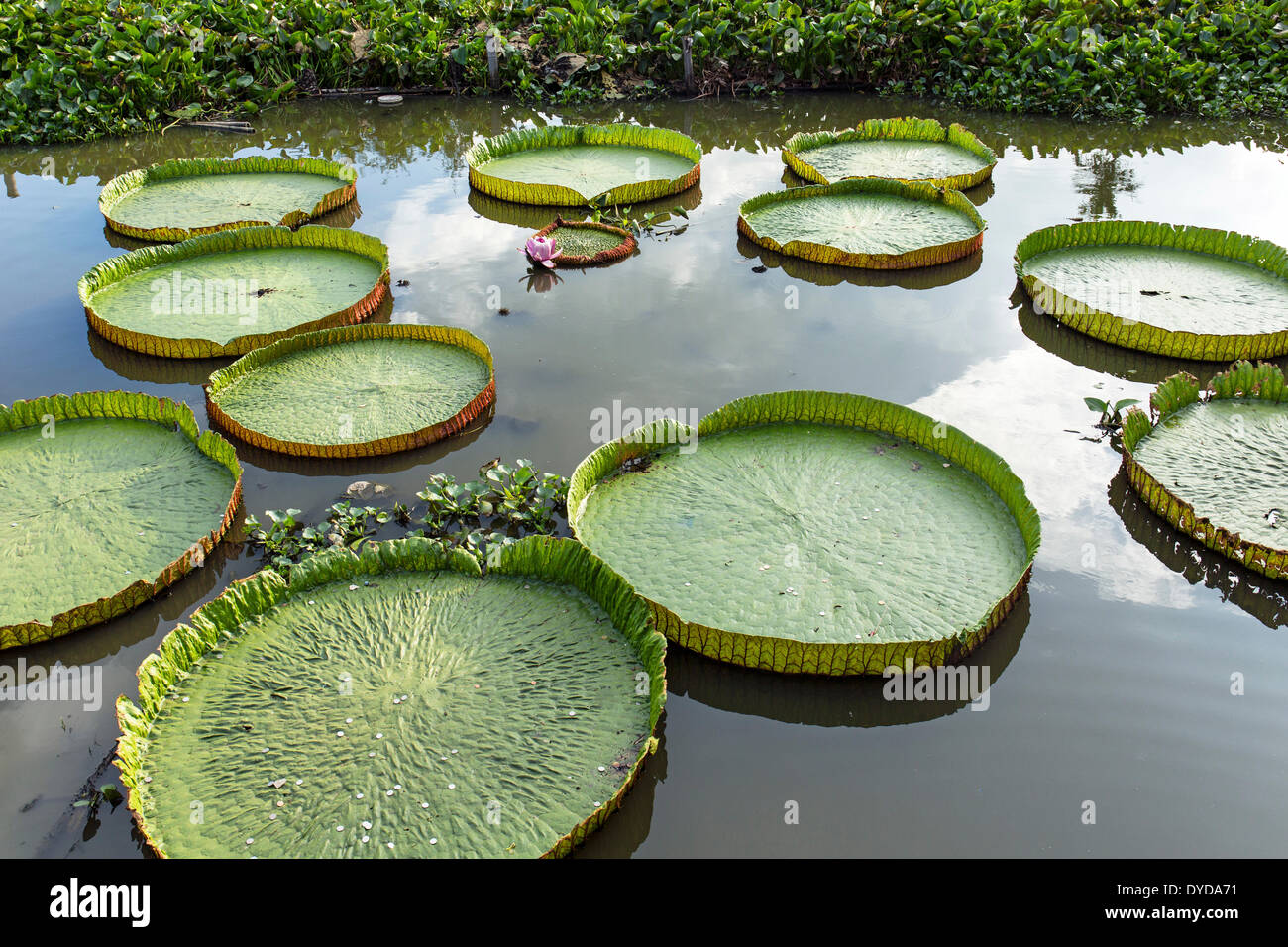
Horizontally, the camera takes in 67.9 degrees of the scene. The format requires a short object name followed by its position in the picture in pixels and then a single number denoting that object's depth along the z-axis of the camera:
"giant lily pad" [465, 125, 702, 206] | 7.37
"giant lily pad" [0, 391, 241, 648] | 3.59
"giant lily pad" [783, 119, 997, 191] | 7.62
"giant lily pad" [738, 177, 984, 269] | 6.32
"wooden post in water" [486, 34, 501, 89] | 10.29
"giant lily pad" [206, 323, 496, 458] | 4.55
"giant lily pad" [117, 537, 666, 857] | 2.74
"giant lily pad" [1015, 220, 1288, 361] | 5.25
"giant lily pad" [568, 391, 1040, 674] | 3.37
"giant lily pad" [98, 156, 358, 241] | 6.84
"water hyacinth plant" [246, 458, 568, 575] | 3.95
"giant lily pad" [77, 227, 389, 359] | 5.39
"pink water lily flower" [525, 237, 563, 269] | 6.34
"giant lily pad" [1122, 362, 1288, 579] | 3.83
